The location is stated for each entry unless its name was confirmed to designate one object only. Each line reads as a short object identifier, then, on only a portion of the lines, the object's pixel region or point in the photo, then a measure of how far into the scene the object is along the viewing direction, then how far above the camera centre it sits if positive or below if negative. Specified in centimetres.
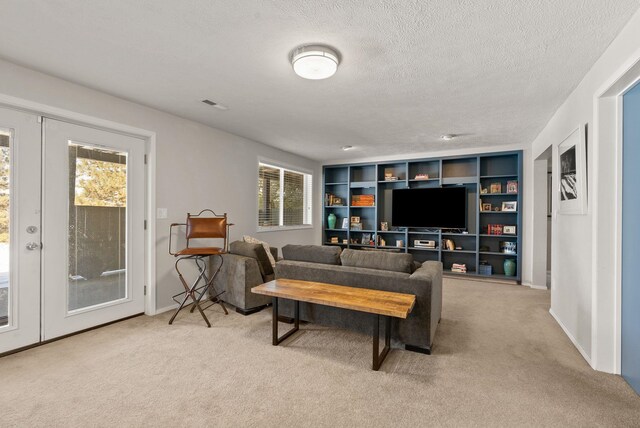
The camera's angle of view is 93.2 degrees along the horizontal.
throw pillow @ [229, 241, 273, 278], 366 -50
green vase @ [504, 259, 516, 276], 518 -88
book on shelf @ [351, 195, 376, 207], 656 +32
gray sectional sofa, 252 -59
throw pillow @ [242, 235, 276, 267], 383 -44
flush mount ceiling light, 212 +110
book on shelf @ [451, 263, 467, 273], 555 -97
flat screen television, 550 +15
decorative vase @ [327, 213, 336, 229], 686 -15
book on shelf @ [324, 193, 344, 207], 693 +33
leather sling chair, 334 -23
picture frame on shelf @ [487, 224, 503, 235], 534 -24
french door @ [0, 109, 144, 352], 247 -15
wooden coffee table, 219 -66
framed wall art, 251 +39
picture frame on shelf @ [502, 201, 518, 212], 517 +17
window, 534 +33
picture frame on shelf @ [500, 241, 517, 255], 522 -55
